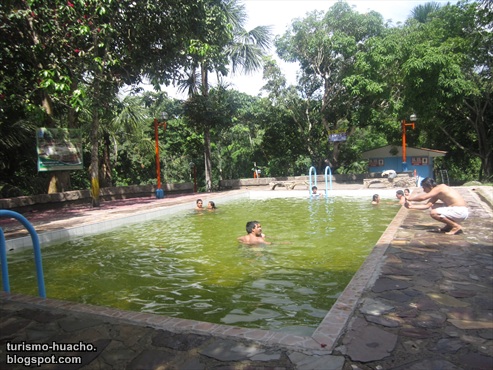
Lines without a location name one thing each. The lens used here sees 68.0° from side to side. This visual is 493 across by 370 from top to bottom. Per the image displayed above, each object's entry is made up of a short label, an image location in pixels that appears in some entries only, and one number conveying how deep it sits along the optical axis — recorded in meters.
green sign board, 13.24
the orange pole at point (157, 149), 17.39
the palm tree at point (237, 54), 21.08
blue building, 25.17
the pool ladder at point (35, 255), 4.29
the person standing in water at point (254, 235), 7.83
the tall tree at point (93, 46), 11.48
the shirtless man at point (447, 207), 6.96
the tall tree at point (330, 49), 21.41
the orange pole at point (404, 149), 20.33
